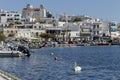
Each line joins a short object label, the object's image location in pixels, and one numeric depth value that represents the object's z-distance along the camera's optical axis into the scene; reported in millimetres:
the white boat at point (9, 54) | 73375
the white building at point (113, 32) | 187538
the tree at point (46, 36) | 164625
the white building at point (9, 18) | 194300
